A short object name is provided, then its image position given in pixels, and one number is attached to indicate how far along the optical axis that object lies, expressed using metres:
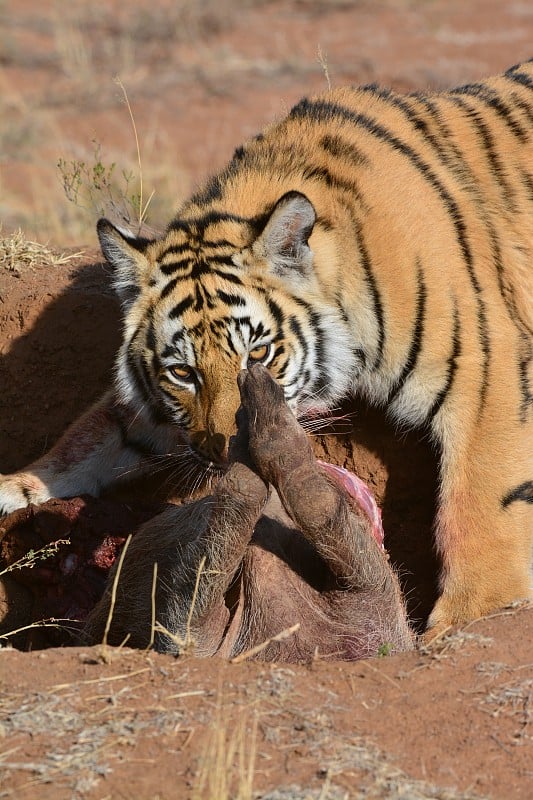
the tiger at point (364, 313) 8.06
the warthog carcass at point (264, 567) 6.76
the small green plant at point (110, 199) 10.96
